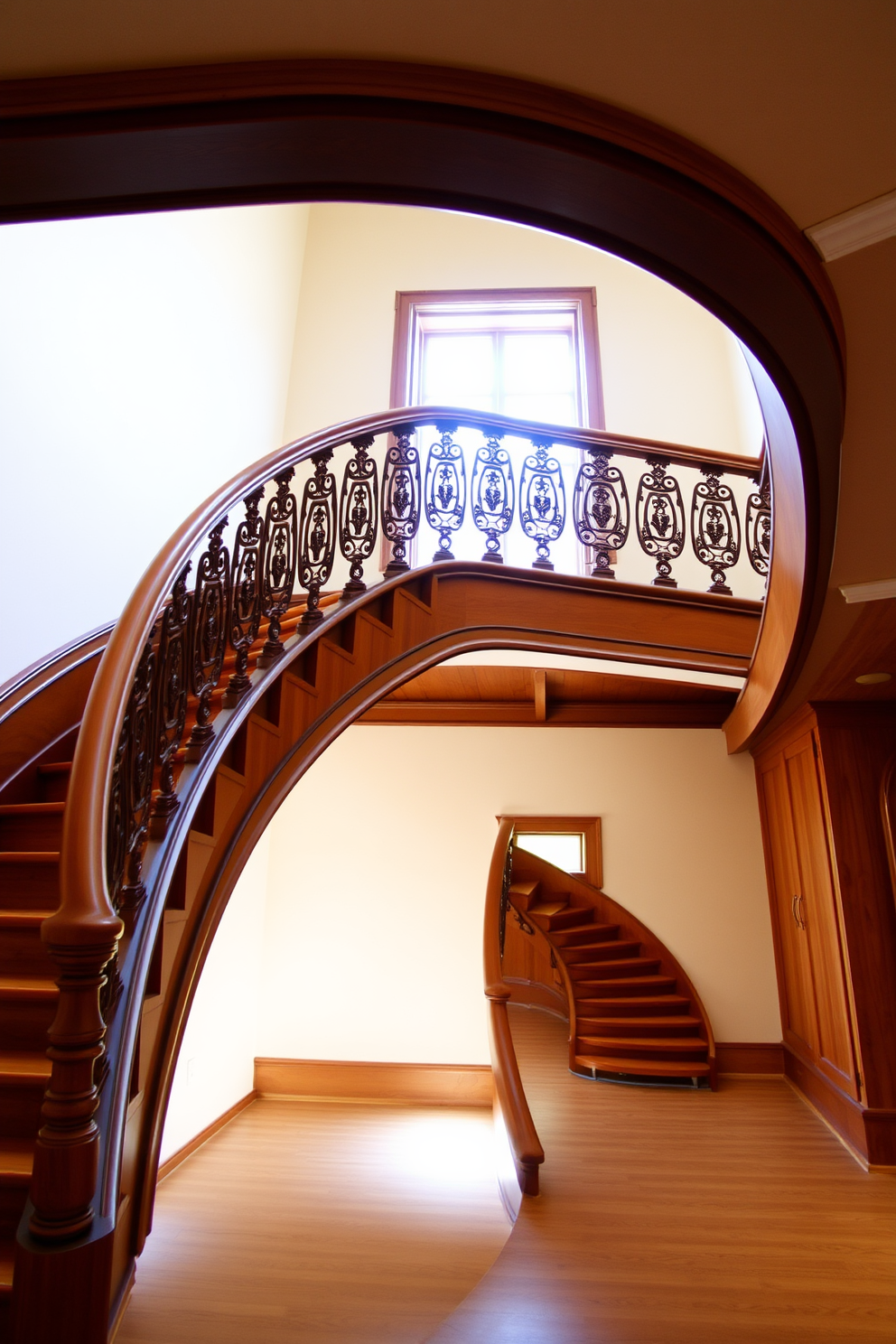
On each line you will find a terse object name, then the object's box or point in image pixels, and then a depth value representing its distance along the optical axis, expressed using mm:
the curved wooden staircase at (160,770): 1643
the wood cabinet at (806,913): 4551
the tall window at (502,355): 7875
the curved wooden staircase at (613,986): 5633
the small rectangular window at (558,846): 6613
